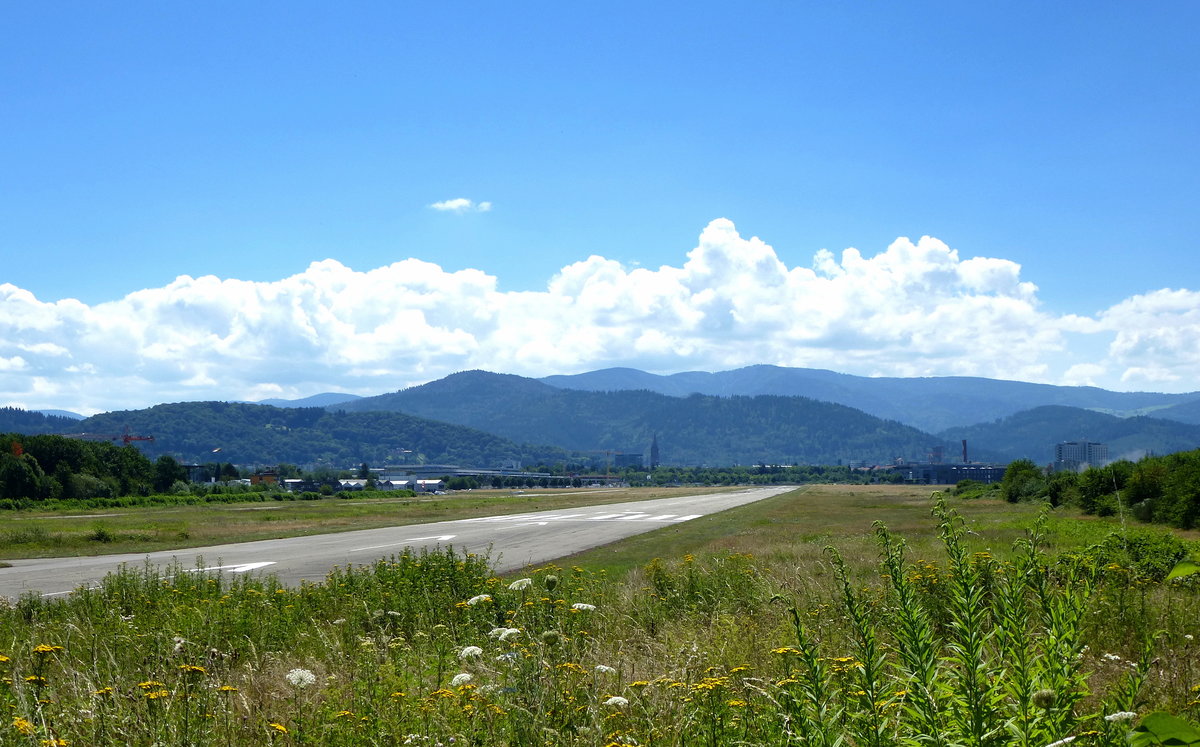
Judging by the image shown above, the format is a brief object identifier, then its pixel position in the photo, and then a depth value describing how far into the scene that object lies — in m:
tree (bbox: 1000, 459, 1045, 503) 58.63
